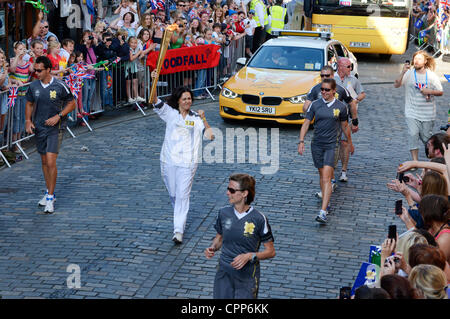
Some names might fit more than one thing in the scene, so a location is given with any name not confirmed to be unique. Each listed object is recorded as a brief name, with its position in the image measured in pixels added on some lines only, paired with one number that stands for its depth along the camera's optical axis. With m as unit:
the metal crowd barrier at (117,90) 13.27
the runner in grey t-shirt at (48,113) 10.79
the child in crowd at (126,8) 20.09
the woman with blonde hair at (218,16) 22.81
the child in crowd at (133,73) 16.92
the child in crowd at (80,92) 15.27
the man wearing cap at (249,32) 24.12
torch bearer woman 9.66
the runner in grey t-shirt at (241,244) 6.73
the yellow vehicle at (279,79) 15.80
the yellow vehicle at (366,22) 26.05
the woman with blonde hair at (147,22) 18.22
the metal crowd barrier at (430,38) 28.94
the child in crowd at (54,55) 14.64
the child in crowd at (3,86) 12.82
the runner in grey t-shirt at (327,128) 10.77
